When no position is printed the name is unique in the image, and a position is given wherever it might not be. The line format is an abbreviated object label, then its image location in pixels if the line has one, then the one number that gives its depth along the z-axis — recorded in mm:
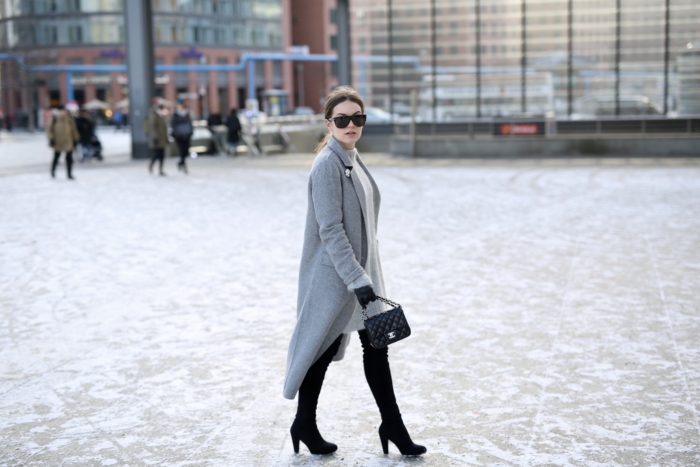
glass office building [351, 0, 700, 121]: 27375
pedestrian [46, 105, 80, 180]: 20422
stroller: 26859
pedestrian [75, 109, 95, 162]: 26500
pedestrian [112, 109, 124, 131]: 62725
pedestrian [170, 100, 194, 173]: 22141
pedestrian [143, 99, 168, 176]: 21438
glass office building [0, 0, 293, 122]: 80188
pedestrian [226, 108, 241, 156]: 28375
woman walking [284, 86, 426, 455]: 4152
